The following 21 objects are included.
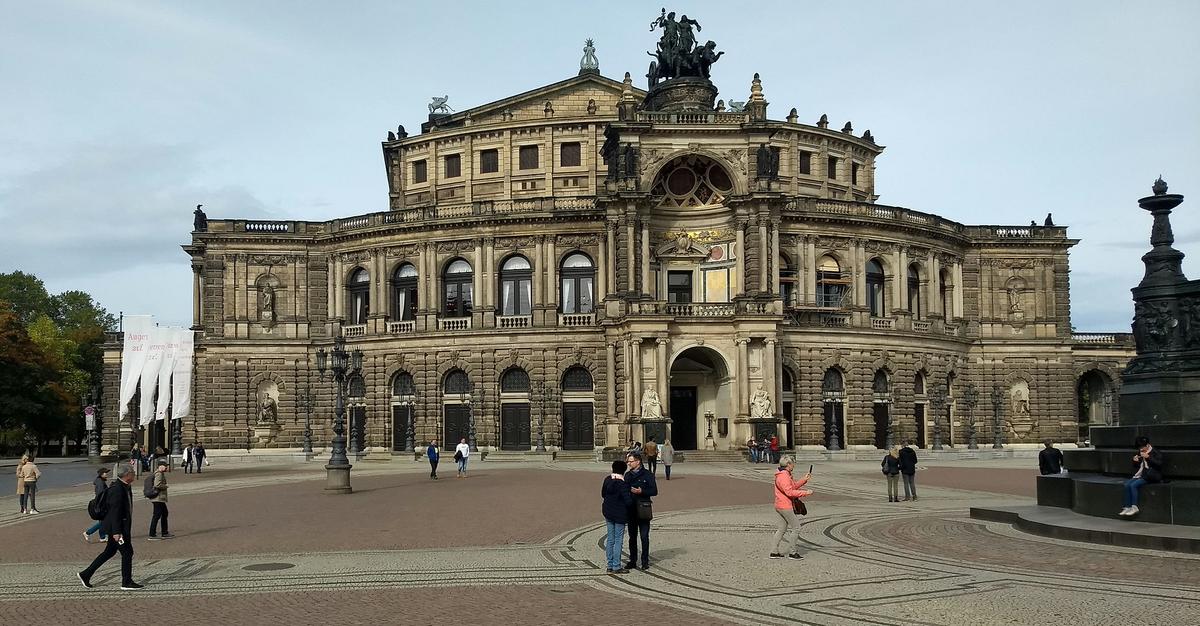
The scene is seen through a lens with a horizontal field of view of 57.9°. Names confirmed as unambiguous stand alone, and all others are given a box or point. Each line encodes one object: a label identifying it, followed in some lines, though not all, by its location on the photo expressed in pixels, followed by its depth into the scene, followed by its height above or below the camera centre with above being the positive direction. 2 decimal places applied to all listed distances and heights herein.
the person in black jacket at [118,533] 16.64 -2.31
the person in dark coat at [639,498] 17.86 -2.02
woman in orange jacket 18.84 -2.32
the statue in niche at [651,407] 58.53 -1.72
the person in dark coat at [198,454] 53.66 -3.63
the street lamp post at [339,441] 36.59 -2.15
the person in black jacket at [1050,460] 32.62 -2.76
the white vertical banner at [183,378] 56.94 +0.20
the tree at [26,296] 109.56 +9.02
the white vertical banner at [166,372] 56.53 +0.53
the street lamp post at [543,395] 66.44 -1.13
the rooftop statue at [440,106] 87.00 +21.82
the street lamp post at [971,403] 67.81 -2.13
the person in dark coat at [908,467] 31.06 -2.72
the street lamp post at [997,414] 69.88 -2.84
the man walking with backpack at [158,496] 23.70 -2.51
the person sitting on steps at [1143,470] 20.69 -1.96
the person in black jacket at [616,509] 17.61 -2.17
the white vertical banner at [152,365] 57.09 +0.91
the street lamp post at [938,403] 67.44 -2.00
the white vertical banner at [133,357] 57.12 +1.35
